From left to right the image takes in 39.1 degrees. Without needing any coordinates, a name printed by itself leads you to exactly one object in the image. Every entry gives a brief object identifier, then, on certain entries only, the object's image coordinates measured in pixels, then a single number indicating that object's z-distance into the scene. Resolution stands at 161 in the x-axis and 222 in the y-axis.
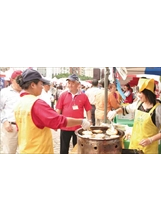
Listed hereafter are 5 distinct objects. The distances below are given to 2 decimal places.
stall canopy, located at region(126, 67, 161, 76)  2.13
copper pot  1.87
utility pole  2.33
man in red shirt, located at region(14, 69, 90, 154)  1.70
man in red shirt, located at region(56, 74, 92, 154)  2.64
